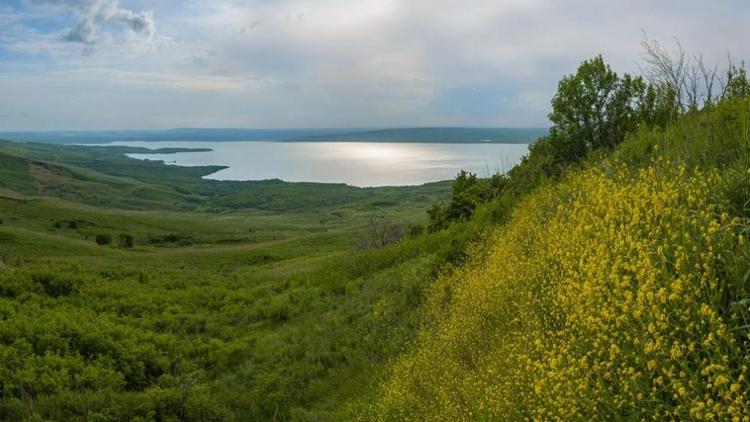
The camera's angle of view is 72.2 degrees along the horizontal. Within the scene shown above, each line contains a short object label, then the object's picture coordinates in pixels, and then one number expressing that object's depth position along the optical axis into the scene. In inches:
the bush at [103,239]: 2474.9
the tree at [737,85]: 485.4
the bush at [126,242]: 2488.9
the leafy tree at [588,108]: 1074.1
